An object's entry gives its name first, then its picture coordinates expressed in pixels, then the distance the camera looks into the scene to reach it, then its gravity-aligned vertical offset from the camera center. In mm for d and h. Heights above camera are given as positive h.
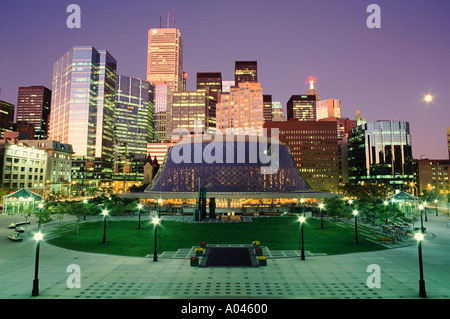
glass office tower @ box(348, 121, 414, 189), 154875 +15214
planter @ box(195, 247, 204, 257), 24016 -7050
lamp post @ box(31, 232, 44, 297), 15496 -6825
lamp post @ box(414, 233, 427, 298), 15327 -6758
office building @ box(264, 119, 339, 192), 183500 +19517
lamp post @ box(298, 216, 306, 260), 23462 -7238
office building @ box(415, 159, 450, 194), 170500 +1815
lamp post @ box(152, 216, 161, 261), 22938 -7209
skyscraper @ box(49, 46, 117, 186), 186500 +49795
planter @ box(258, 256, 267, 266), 21317 -7090
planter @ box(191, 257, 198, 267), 21109 -7116
